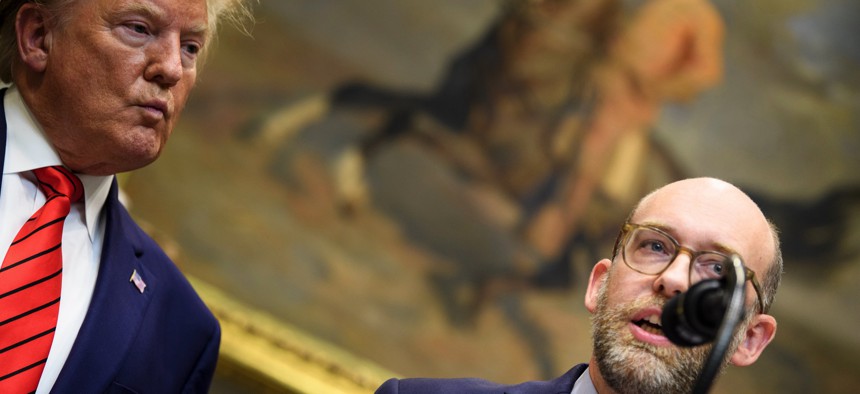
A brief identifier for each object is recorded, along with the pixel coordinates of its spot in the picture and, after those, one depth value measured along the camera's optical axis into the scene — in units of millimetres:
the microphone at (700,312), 2129
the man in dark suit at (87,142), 2768
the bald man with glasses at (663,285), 2621
